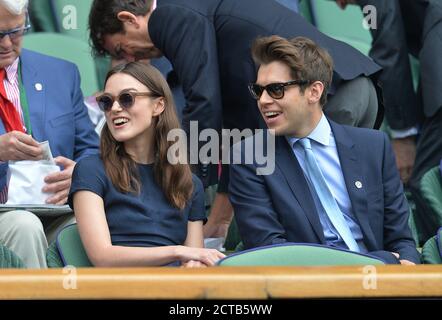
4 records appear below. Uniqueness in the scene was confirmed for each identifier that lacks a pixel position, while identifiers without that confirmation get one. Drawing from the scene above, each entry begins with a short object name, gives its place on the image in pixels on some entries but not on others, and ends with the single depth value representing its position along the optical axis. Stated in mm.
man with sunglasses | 8102
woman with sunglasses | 7613
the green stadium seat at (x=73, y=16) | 12047
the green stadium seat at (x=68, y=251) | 7613
